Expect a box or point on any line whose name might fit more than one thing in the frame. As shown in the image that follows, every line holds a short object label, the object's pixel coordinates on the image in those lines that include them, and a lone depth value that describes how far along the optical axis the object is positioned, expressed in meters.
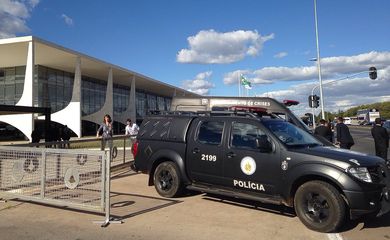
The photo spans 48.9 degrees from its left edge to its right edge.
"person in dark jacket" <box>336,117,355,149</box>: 14.20
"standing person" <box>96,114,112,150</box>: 14.45
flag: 52.57
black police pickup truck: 6.50
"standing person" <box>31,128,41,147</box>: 13.42
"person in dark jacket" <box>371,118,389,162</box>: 14.31
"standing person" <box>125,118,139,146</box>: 18.48
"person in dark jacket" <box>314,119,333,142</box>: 15.23
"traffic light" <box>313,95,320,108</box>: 27.89
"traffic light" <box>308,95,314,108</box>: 27.86
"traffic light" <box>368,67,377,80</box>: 30.78
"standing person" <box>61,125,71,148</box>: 15.70
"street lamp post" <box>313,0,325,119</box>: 33.36
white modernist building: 39.09
